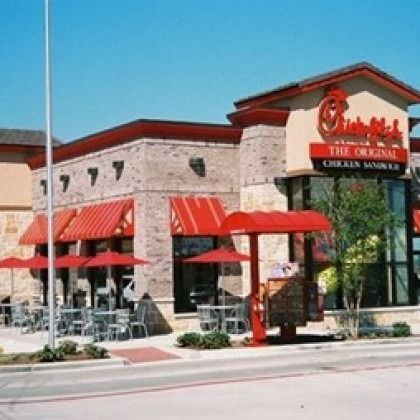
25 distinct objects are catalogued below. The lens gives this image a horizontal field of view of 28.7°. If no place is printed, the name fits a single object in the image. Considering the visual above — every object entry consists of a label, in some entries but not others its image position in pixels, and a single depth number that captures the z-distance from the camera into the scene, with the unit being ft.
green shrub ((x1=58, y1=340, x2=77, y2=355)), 61.23
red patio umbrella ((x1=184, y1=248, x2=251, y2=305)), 79.51
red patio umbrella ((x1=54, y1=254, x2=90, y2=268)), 84.81
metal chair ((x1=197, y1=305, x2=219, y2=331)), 80.79
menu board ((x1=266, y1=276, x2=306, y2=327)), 69.41
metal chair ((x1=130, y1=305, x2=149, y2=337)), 79.41
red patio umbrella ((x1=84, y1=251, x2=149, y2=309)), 76.69
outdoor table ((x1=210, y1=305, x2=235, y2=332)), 80.07
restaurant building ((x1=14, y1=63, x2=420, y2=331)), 83.71
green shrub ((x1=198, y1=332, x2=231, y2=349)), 65.41
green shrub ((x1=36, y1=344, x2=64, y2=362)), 58.95
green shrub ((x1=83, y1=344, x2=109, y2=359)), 60.75
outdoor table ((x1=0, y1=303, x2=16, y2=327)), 99.96
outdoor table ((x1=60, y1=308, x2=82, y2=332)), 83.87
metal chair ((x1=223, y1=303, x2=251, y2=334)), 80.94
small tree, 72.08
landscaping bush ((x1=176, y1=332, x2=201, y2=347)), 67.26
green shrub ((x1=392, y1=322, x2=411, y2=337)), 72.23
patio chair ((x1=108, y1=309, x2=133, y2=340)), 76.33
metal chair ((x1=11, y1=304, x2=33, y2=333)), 90.22
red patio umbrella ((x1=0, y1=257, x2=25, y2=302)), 93.59
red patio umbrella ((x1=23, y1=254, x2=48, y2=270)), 91.81
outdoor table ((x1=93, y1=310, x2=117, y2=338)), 77.47
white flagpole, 63.31
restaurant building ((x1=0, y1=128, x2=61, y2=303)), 109.19
